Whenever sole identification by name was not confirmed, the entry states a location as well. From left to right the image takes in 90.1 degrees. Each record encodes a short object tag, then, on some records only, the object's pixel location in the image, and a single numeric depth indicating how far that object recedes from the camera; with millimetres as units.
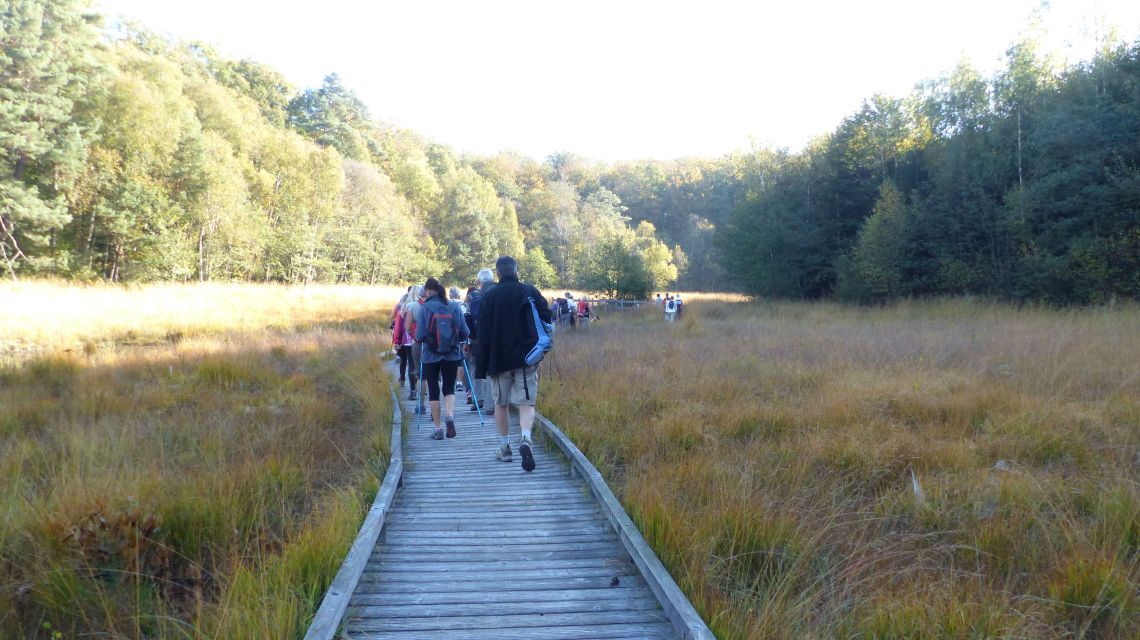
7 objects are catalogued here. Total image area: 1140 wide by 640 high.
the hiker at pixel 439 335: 6586
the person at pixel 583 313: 28308
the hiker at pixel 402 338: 9383
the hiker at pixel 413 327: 8242
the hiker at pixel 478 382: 8586
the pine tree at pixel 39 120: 24859
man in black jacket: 5543
